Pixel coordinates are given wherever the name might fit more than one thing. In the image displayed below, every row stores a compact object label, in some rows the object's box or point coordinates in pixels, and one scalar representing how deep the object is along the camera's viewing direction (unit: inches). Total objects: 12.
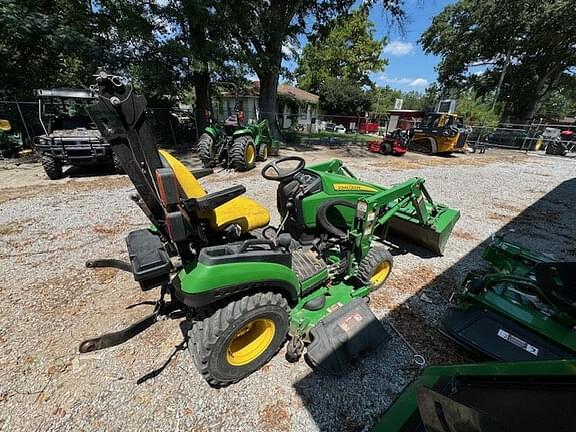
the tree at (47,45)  300.8
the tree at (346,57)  1131.3
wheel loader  495.8
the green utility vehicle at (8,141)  314.5
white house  955.9
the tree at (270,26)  365.1
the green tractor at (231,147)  298.8
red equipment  480.1
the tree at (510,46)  681.6
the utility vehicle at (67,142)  247.1
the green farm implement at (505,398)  34.7
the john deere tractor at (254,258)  56.7
